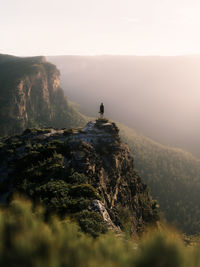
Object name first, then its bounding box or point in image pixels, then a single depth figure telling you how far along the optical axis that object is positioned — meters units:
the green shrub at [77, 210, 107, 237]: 11.36
